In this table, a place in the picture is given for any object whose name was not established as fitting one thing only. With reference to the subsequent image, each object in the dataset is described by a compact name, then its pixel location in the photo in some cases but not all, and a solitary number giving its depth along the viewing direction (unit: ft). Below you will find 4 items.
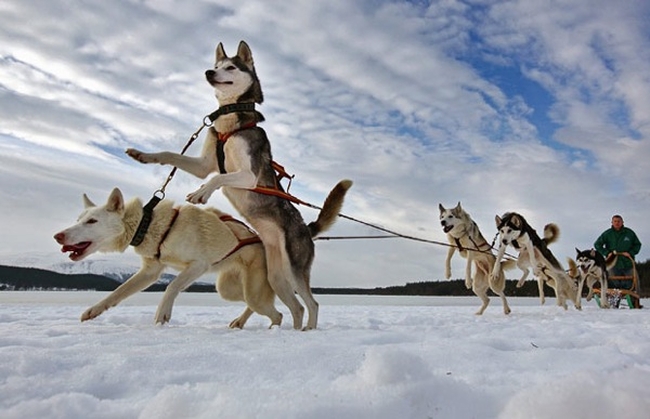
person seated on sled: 40.73
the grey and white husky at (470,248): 30.35
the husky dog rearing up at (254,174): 15.19
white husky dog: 14.98
